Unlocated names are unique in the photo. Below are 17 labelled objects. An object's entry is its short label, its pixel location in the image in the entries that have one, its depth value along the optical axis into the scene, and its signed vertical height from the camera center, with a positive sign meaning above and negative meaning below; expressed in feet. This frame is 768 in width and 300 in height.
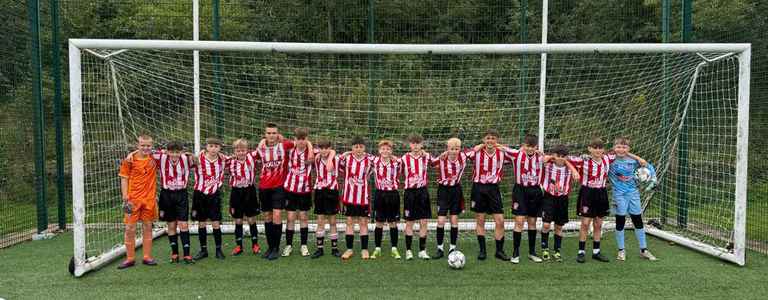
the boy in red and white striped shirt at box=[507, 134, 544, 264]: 18.39 -2.12
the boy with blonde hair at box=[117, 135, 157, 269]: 17.29 -2.28
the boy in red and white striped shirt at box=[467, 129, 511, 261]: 18.47 -1.97
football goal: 20.50 +1.03
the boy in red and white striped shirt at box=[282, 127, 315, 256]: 18.86 -1.85
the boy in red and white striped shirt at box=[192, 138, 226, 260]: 18.61 -2.11
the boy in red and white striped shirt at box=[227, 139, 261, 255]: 18.88 -2.18
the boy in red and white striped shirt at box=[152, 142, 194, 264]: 18.19 -2.30
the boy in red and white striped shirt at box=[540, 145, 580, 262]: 18.31 -2.08
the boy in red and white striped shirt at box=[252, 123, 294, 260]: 19.02 -2.01
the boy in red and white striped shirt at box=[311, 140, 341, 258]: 18.85 -2.28
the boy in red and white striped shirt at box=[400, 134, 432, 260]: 18.57 -2.14
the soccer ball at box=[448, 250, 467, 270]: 17.16 -4.36
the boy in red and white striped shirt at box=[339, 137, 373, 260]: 18.67 -2.16
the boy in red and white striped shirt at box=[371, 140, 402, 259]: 18.53 -2.04
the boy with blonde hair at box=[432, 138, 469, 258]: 18.61 -2.26
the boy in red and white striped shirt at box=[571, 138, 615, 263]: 18.49 -2.18
